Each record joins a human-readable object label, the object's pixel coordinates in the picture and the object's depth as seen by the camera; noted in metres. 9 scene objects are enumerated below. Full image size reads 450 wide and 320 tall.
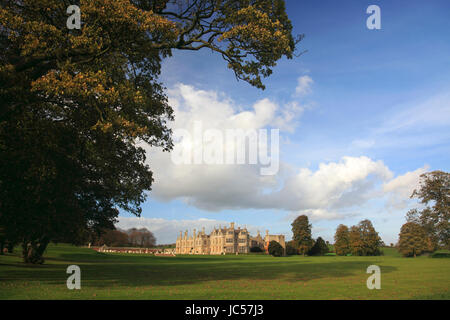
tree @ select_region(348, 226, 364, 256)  78.75
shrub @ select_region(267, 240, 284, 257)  80.81
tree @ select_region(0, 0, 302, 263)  12.92
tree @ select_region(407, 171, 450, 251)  57.94
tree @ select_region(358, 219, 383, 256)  78.88
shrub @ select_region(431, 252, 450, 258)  62.22
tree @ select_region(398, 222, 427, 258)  63.38
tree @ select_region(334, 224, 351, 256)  86.31
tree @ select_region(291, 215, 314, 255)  84.94
